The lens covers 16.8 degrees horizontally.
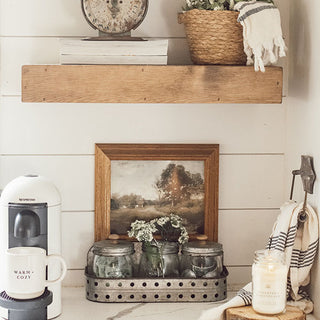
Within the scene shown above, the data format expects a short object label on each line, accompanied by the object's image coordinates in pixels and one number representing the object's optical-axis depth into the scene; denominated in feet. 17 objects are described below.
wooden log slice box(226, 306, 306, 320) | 7.66
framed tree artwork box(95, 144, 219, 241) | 8.78
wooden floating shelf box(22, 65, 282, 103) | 8.12
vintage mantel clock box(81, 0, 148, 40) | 8.28
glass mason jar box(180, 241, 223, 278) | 8.44
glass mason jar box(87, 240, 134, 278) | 8.38
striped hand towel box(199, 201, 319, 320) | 8.06
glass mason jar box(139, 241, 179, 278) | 8.48
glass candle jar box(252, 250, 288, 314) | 7.67
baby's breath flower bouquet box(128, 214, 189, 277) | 8.47
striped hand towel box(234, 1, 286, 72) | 7.98
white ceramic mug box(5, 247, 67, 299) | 7.75
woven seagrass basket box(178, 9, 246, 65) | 8.05
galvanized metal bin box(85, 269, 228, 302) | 8.37
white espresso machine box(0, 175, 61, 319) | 7.88
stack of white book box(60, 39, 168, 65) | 8.13
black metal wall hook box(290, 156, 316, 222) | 8.11
